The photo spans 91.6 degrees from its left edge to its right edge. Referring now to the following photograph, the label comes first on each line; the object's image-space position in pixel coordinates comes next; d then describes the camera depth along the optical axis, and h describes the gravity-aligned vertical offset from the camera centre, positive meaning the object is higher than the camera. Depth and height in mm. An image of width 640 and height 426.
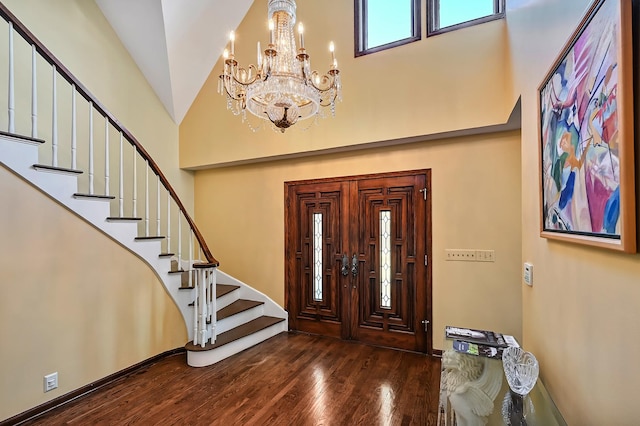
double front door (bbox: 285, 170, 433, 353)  3551 -519
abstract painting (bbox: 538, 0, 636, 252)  837 +275
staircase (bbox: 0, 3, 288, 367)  2348 -161
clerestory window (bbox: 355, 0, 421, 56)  3518 +2271
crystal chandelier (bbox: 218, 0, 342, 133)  2408 +1084
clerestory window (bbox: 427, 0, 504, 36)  3141 +2131
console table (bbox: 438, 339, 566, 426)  1281 -823
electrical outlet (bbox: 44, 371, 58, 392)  2428 -1289
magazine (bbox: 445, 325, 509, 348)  2000 -828
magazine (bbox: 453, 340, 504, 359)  1796 -801
